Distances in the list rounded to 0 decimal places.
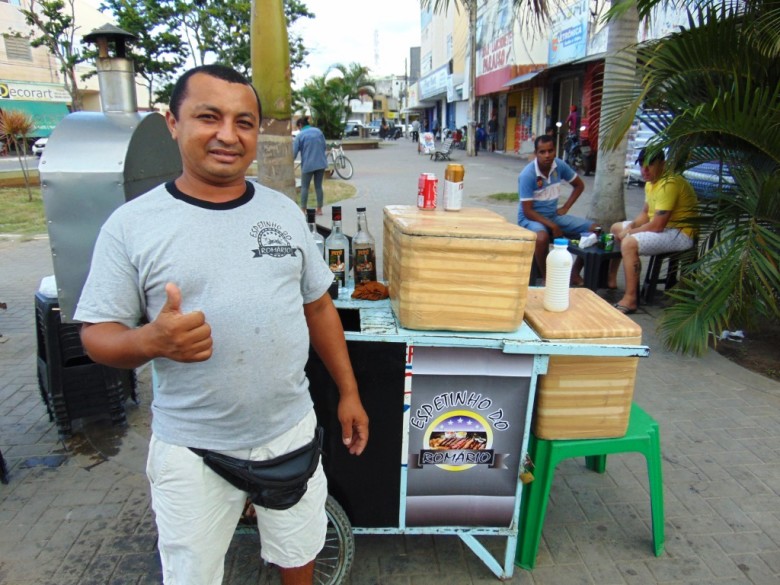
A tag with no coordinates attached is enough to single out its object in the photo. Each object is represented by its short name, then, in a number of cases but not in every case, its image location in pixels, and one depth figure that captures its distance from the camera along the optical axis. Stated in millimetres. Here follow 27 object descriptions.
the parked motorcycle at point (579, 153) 15617
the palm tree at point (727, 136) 3904
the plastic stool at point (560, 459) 2352
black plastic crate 3385
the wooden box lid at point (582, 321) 2164
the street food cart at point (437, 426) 2164
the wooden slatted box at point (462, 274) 2043
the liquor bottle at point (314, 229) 2777
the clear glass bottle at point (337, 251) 2721
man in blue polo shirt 5793
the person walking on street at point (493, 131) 28922
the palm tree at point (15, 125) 13922
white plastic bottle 2350
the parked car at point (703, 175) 4573
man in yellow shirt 5145
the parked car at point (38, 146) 27294
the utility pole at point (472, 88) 21203
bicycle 17797
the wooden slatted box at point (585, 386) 2246
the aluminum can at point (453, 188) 2559
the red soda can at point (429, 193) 2580
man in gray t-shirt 1473
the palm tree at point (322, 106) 30672
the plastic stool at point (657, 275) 5444
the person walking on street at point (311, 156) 10678
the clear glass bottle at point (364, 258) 2754
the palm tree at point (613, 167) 6410
